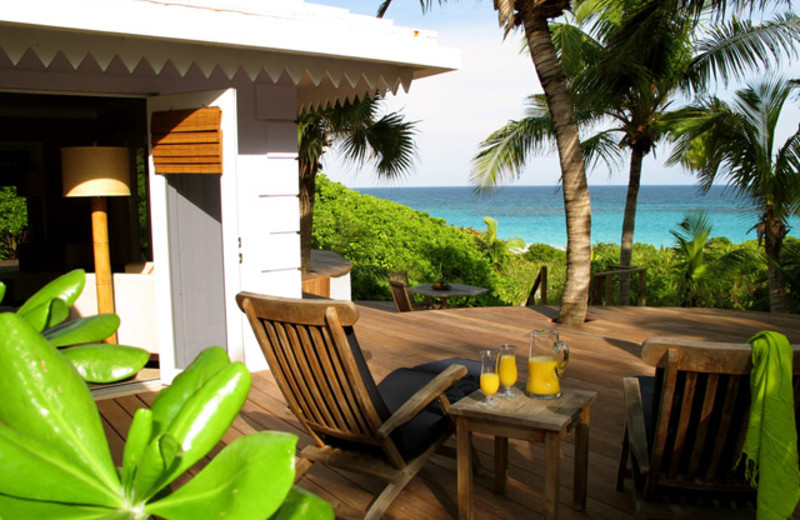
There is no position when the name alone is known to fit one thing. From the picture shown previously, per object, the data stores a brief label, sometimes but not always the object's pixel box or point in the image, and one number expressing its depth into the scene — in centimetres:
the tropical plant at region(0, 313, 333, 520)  51
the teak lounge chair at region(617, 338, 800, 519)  219
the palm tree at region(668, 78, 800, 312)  933
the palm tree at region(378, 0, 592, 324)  628
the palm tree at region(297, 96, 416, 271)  913
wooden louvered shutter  413
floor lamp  459
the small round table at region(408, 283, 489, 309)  1027
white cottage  382
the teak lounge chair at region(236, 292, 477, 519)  262
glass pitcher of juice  276
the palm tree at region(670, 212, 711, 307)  1183
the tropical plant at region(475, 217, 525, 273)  1673
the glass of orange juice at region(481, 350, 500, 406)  269
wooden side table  251
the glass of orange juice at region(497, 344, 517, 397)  278
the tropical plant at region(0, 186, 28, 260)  1082
